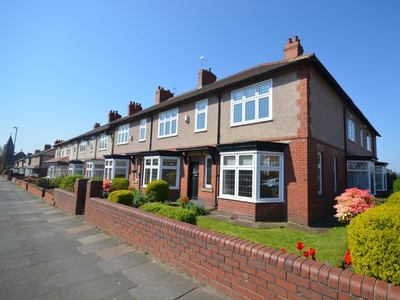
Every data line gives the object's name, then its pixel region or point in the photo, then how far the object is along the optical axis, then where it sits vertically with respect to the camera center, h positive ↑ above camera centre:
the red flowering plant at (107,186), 12.31 -0.92
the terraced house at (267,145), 8.91 +1.43
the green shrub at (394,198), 5.54 -0.47
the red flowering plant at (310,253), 3.11 -1.02
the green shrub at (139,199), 9.67 -1.27
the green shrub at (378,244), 2.47 -0.75
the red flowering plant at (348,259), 3.28 -1.15
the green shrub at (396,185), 17.01 -0.44
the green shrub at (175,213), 5.25 -0.97
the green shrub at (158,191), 11.56 -1.01
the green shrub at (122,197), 7.64 -0.90
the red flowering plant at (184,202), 10.14 -1.36
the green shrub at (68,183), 14.26 -0.97
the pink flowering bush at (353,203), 7.12 -0.79
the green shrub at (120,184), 13.77 -0.86
